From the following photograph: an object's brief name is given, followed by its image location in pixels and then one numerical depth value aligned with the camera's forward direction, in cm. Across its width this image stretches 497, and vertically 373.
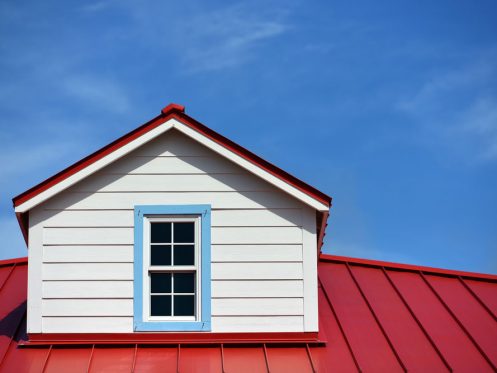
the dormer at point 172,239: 1381
